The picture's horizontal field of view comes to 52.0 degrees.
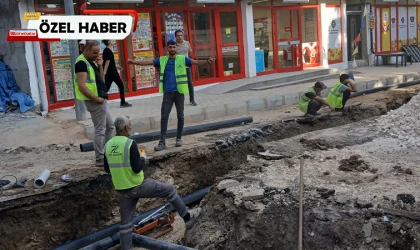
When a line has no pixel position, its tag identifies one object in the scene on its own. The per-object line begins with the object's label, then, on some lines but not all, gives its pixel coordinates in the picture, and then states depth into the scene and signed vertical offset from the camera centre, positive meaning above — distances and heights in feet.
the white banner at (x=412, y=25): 75.36 +3.15
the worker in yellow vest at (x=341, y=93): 32.37 -3.36
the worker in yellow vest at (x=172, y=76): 23.56 -0.83
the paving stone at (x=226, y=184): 18.37 -5.44
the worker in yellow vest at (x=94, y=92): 19.97 -1.20
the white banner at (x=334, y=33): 61.26 +2.23
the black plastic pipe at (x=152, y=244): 15.34 -6.78
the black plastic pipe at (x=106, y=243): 16.87 -6.98
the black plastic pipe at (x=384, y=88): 42.69 -4.47
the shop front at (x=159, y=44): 37.27 +1.75
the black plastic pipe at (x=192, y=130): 25.45 -4.71
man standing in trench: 15.55 -4.23
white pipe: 19.43 -4.96
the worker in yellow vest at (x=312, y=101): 31.40 -3.70
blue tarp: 35.14 -1.76
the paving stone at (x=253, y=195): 16.71 -5.42
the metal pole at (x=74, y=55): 30.73 +0.90
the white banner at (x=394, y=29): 72.33 +2.57
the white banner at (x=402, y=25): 73.54 +3.18
